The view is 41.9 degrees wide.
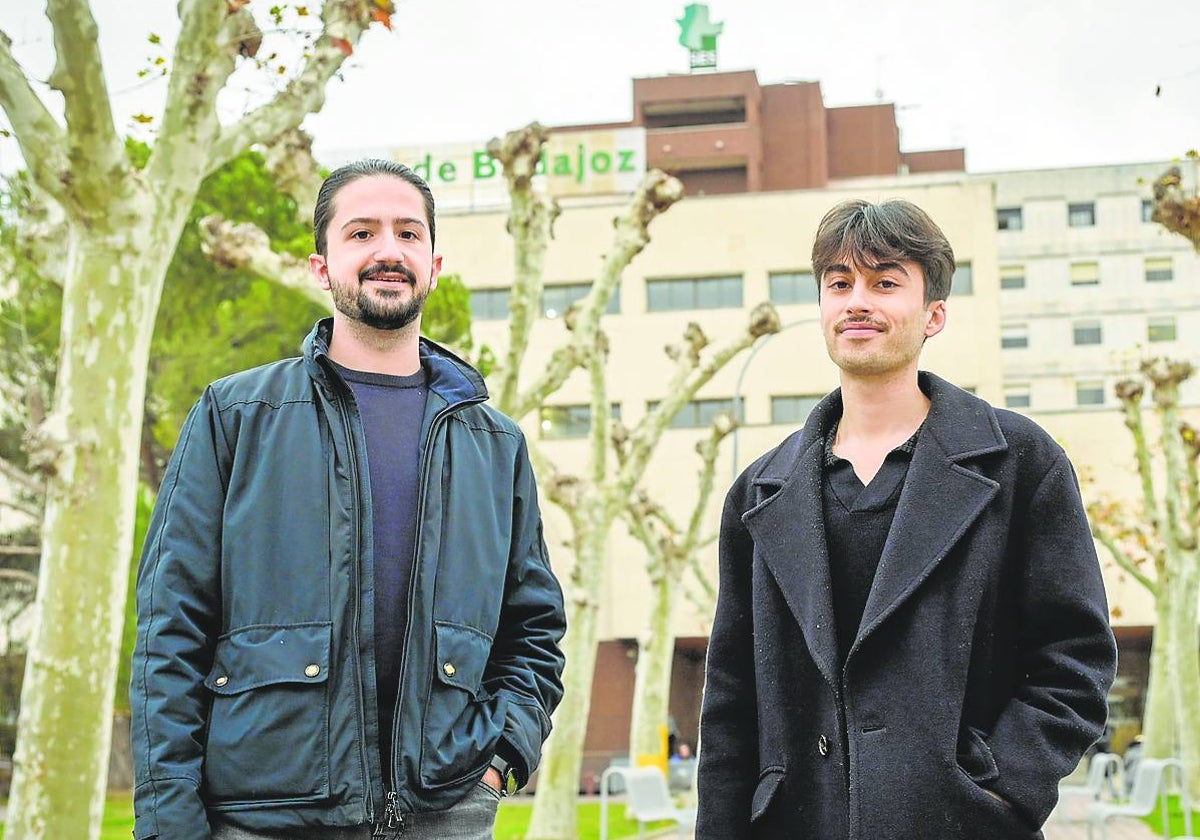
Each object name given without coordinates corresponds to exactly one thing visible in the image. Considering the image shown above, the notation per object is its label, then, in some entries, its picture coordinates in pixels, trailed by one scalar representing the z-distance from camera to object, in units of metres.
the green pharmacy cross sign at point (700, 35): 68.62
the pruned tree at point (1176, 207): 13.45
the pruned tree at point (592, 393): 14.69
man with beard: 3.28
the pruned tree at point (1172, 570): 24.17
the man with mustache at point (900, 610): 3.15
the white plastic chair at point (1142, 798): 14.36
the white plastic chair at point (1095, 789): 17.78
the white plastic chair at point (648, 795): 14.85
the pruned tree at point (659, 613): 26.02
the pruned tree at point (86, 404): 8.38
